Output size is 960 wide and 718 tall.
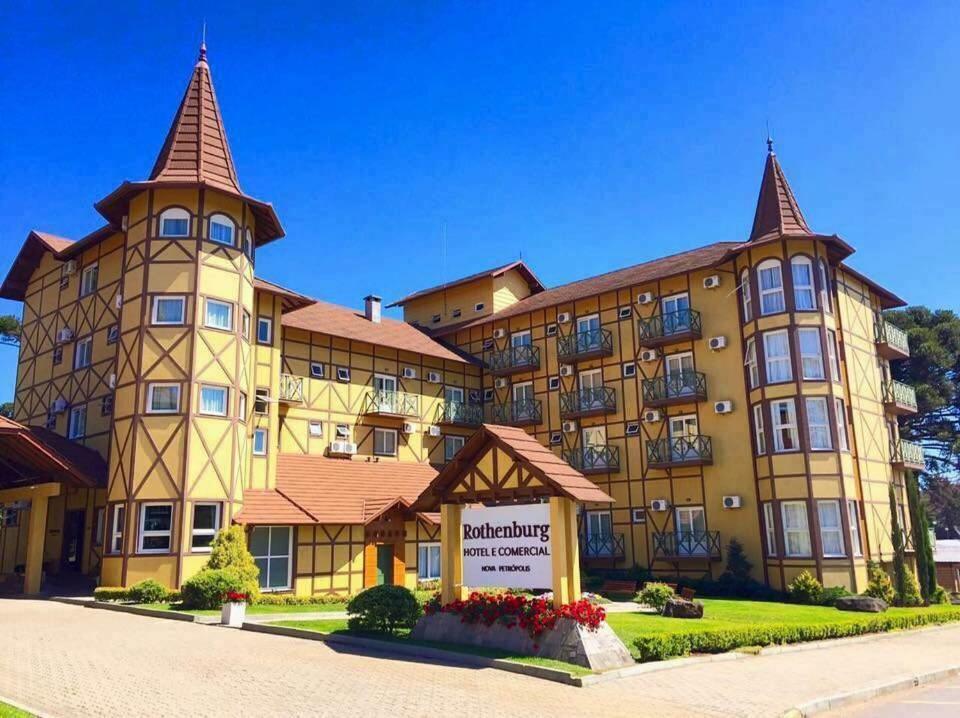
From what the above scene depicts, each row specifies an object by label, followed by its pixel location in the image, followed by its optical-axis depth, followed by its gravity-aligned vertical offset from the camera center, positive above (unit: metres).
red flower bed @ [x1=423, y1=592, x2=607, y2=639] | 13.26 -1.16
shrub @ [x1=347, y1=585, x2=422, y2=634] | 15.95 -1.24
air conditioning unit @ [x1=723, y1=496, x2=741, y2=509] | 28.56 +1.30
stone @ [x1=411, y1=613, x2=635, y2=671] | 12.73 -1.64
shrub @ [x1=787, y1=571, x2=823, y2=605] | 25.38 -1.61
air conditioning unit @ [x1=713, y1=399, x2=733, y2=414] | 29.64 +4.83
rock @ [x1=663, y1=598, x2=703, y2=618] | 19.75 -1.67
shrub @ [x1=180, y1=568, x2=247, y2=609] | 20.08 -0.96
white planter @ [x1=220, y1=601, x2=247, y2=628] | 17.81 -1.41
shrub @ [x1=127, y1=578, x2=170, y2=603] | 21.67 -1.09
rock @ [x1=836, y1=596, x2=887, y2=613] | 23.51 -1.95
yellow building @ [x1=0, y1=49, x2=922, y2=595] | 24.92 +5.13
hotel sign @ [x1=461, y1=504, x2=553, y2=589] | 14.23 -0.05
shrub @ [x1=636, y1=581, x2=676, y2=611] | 20.78 -1.40
